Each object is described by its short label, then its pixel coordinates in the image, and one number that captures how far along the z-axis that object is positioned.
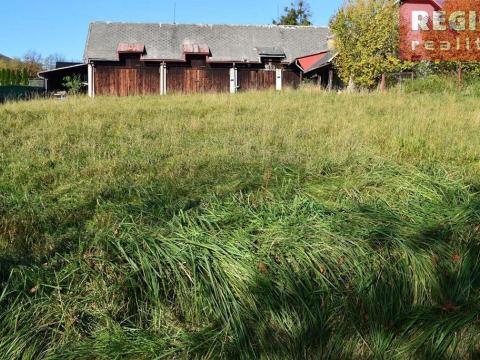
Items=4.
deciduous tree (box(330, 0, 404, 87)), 19.47
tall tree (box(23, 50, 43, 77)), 51.06
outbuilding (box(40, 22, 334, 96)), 29.36
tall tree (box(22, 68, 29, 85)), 41.57
